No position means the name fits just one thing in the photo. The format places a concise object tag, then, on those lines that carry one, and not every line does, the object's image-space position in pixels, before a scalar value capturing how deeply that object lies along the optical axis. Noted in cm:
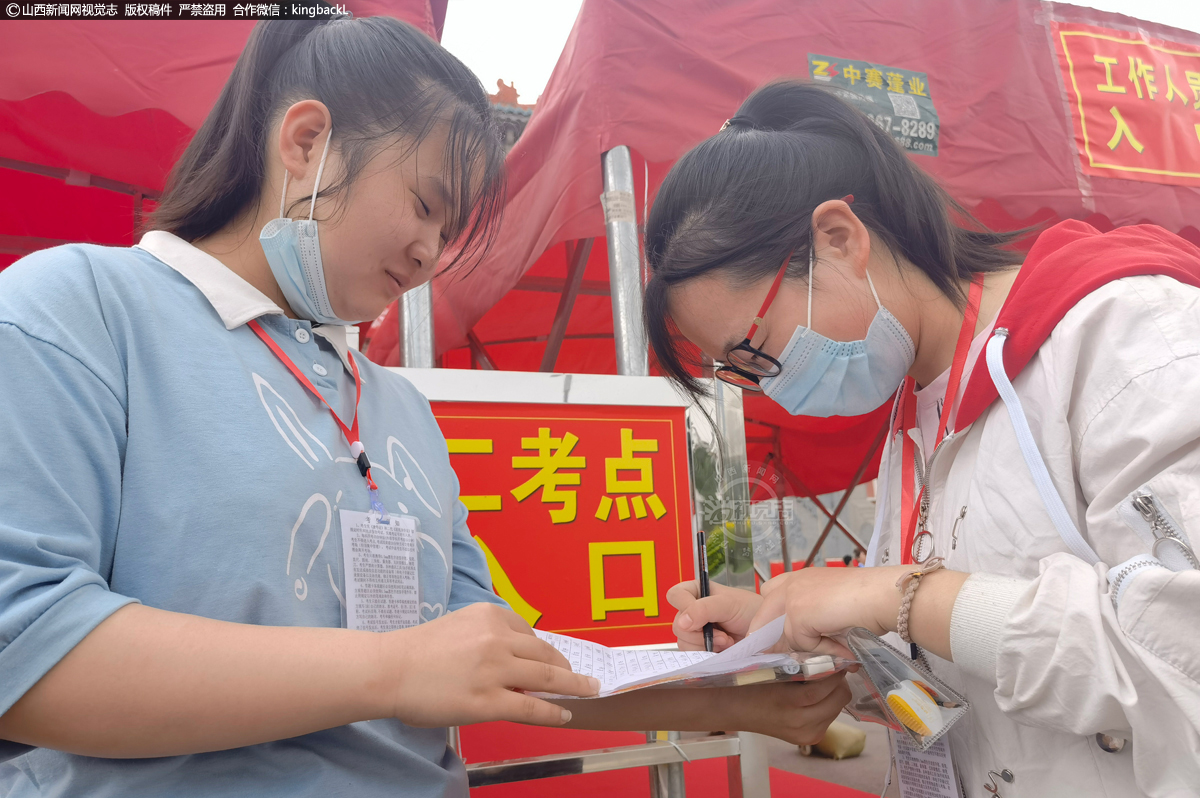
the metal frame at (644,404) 153
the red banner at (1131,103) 268
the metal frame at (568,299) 310
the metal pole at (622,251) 210
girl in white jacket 74
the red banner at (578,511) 178
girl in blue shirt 64
